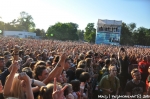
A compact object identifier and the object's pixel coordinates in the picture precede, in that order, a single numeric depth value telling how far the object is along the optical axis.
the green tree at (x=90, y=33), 71.12
